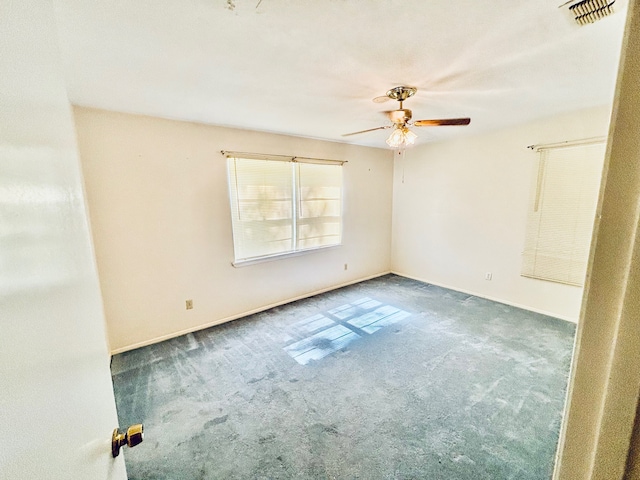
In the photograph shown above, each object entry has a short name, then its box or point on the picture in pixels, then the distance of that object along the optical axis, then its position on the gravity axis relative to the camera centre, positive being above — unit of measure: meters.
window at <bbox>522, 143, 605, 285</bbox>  2.98 -0.19
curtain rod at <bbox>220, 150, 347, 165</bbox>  3.17 +0.53
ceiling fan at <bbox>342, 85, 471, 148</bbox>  2.15 +0.64
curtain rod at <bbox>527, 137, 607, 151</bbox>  2.87 +0.58
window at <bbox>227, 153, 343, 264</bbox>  3.33 -0.08
